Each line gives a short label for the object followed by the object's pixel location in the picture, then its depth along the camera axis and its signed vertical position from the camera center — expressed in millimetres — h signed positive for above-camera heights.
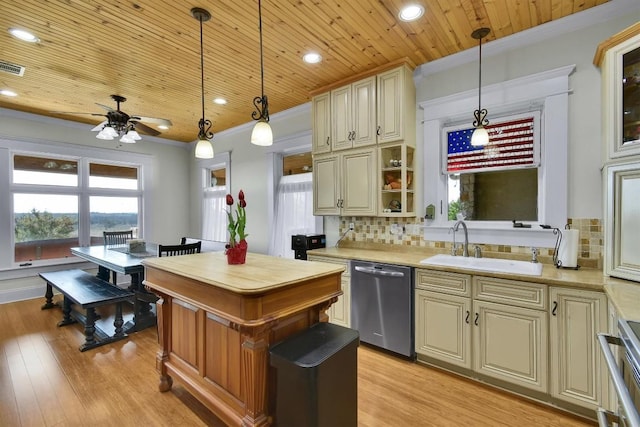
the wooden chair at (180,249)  3248 -433
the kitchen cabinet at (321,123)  3505 +1078
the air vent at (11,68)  2908 +1464
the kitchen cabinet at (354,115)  3135 +1074
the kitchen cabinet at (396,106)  2936 +1071
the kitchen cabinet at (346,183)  3169 +329
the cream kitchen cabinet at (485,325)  2041 -869
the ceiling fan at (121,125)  3350 +1031
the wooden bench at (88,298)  3006 -907
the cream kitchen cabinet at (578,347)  1828 -881
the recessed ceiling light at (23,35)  2406 +1486
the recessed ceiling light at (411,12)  2129 +1474
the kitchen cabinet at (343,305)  3008 -969
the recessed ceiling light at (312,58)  2793 +1494
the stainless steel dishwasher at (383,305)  2600 -867
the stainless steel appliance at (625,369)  992 -616
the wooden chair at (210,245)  4898 -565
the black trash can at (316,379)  1406 -840
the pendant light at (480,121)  2404 +789
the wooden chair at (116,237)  4824 -404
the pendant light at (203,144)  2418 +578
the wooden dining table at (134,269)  3104 -583
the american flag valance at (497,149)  2605 +589
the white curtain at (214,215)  5617 -54
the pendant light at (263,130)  2049 +578
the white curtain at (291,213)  4215 -17
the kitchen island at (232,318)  1539 -655
